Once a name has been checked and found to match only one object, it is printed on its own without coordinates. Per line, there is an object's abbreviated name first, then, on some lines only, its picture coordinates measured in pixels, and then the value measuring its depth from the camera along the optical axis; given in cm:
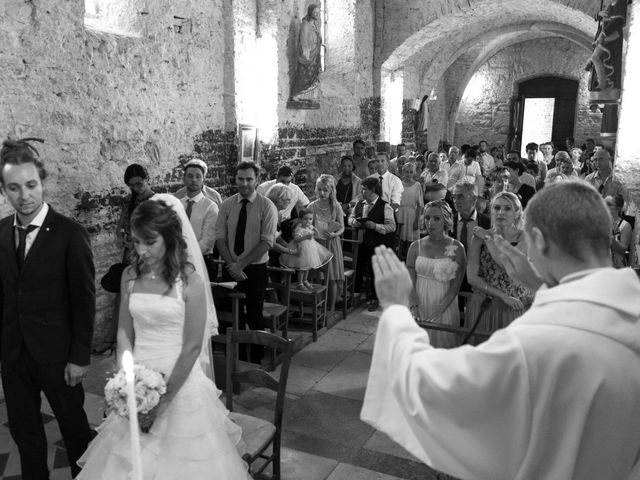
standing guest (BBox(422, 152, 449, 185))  981
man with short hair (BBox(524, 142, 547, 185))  1094
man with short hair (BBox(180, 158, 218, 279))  573
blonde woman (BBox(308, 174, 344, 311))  662
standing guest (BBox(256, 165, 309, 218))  721
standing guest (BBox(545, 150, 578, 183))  869
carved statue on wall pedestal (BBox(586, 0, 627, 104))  744
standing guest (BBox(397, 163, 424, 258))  820
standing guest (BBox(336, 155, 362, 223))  858
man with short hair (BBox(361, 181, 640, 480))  157
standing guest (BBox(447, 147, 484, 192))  1046
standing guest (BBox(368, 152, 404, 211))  806
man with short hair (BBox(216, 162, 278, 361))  538
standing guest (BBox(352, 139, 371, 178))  974
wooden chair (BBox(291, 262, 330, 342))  609
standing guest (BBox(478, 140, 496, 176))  1288
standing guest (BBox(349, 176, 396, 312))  694
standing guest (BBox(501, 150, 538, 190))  859
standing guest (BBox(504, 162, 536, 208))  764
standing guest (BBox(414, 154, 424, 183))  1109
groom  307
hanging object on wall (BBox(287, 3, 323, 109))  974
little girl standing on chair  621
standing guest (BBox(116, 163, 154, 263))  574
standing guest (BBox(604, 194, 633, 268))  548
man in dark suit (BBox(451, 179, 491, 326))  559
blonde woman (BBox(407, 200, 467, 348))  450
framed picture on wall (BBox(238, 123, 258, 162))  819
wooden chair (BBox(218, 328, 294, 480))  323
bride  280
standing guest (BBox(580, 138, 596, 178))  1262
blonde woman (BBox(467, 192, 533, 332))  429
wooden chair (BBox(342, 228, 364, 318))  688
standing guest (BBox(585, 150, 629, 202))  724
